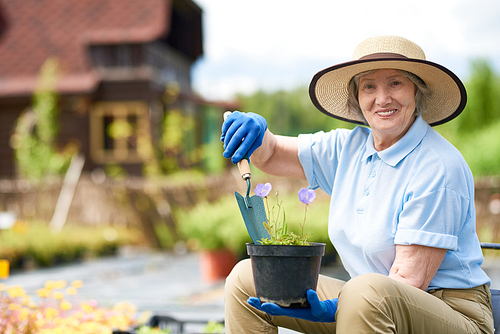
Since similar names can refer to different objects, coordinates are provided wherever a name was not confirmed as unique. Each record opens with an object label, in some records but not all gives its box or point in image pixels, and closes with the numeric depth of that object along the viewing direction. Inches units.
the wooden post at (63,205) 347.6
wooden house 496.7
